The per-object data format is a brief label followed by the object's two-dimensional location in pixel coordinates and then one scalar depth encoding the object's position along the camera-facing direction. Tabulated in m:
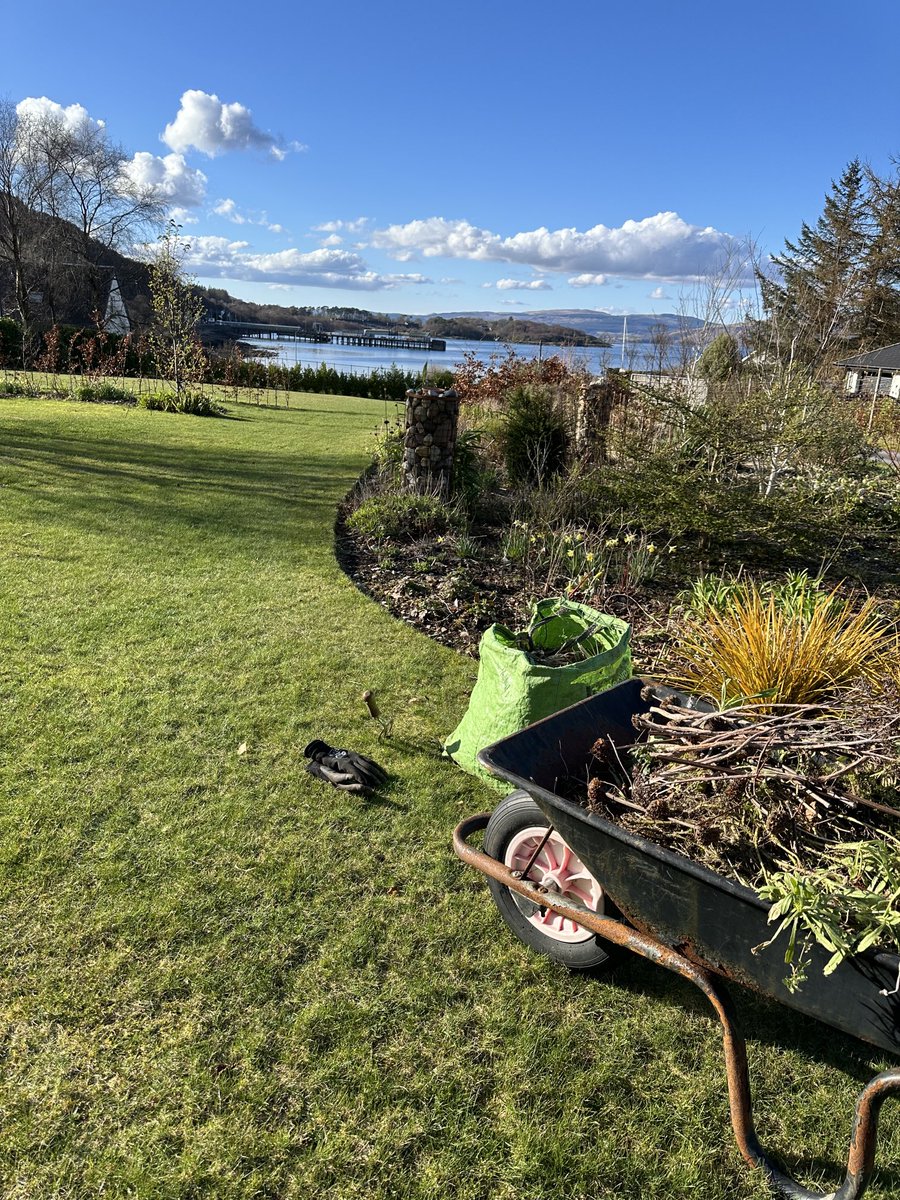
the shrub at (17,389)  14.23
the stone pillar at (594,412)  8.12
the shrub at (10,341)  19.38
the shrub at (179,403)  14.29
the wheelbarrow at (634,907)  1.38
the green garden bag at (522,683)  2.64
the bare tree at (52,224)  33.06
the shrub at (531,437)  7.80
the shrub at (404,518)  6.29
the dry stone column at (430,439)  6.77
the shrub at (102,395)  14.62
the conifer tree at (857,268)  28.19
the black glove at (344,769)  2.88
